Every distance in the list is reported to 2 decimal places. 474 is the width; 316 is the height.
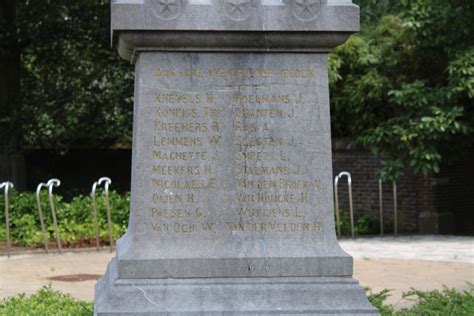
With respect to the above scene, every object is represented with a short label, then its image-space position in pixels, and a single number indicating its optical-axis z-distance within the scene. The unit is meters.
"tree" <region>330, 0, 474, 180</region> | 18.03
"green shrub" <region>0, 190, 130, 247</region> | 16.94
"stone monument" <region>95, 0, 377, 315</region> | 7.21
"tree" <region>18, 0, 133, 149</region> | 21.95
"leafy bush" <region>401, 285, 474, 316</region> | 8.77
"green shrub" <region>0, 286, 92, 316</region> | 8.82
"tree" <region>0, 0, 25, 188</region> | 21.80
